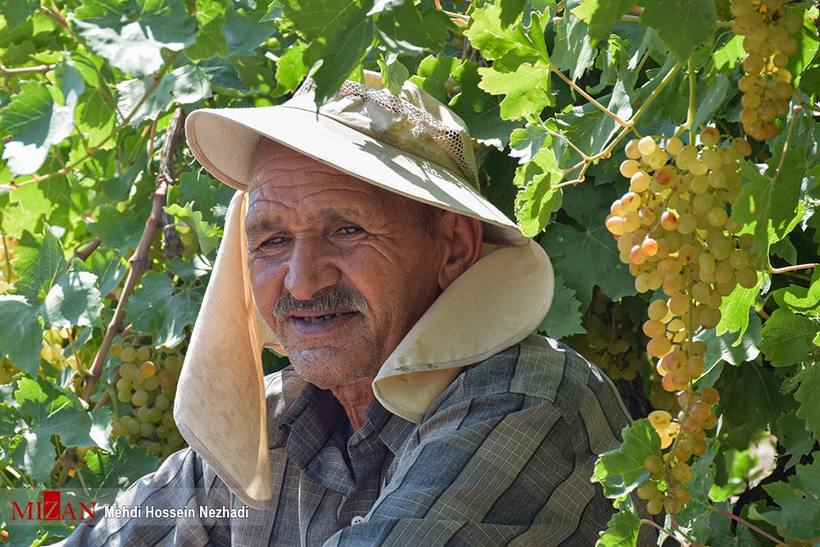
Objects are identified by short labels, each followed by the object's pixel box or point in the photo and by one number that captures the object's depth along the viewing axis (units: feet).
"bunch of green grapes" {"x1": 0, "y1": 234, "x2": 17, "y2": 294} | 20.62
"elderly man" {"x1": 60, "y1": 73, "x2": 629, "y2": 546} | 13.38
